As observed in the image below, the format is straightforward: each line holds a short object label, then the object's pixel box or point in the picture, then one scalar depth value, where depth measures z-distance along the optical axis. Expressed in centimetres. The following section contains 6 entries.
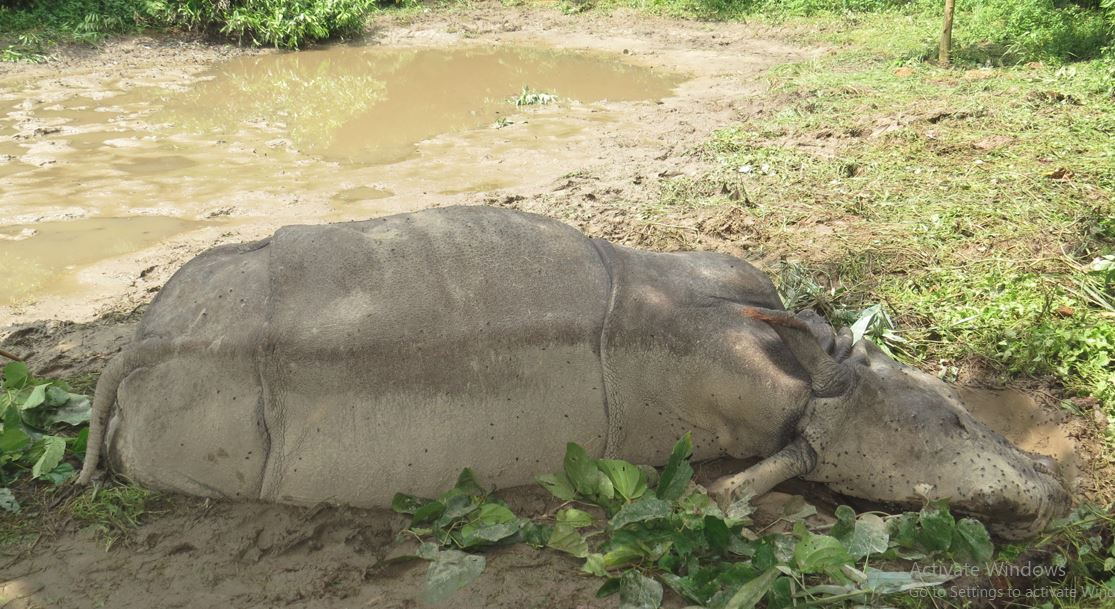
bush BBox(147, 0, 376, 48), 1298
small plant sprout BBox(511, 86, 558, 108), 966
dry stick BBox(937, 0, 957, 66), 960
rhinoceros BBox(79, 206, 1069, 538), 299
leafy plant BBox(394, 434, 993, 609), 263
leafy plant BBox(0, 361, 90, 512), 326
